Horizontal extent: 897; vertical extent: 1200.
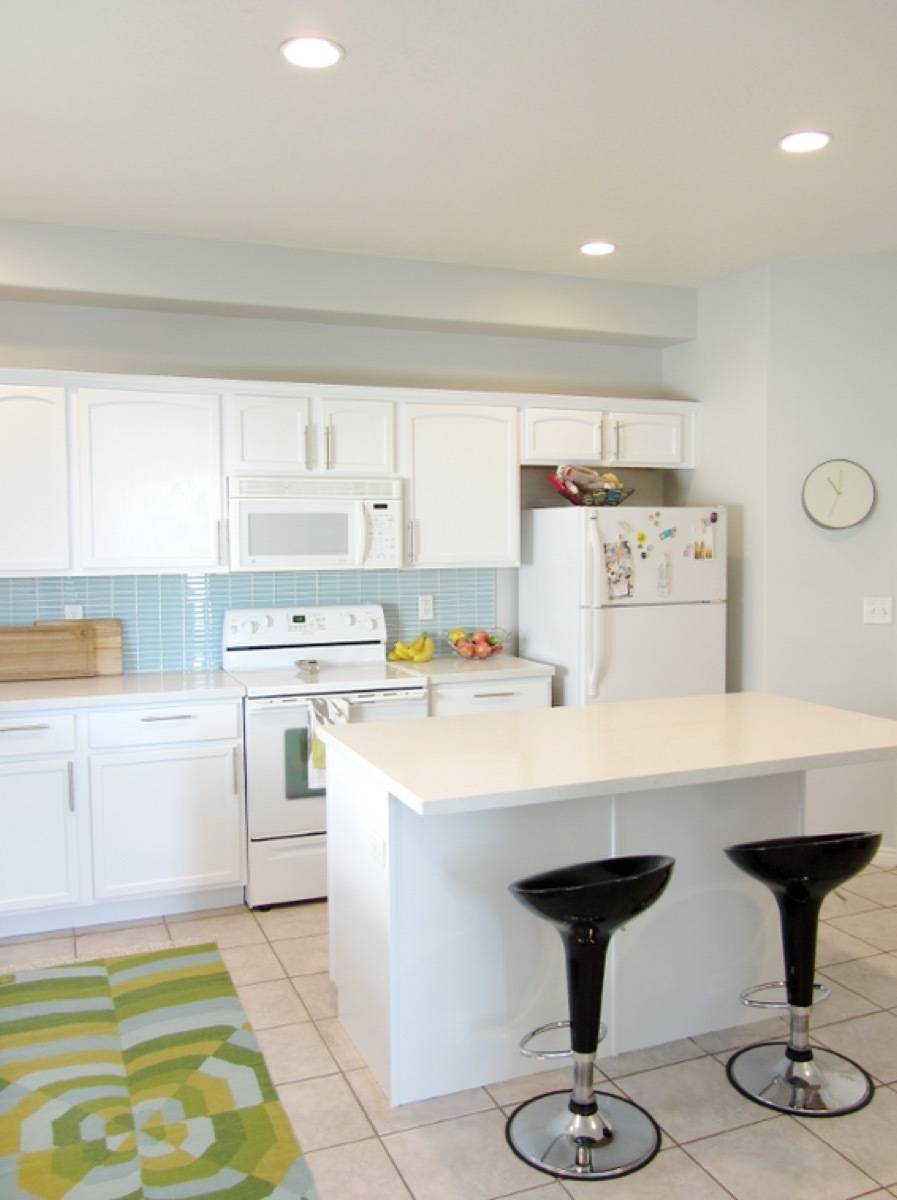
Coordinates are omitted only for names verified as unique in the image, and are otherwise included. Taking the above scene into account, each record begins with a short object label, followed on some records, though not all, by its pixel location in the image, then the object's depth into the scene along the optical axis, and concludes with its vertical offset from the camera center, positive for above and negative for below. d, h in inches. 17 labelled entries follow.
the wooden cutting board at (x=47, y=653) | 162.1 -16.1
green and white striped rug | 92.0 -55.8
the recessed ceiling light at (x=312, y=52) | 97.3 +47.7
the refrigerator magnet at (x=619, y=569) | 174.9 -3.8
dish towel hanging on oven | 156.6 -26.0
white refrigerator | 174.2 -9.7
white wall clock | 176.9 +8.7
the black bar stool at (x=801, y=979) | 99.1 -44.2
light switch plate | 179.6 -10.6
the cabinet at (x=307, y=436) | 164.6 +18.5
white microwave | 165.5 +4.1
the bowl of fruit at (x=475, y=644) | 185.2 -17.5
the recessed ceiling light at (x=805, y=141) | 120.0 +47.6
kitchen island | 101.5 -33.0
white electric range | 156.6 -31.5
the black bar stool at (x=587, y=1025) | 89.0 -43.9
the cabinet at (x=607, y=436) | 184.4 +20.2
